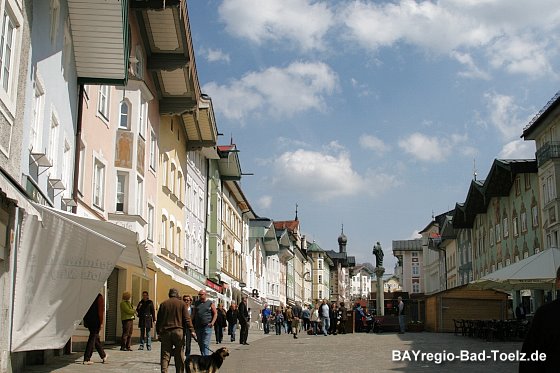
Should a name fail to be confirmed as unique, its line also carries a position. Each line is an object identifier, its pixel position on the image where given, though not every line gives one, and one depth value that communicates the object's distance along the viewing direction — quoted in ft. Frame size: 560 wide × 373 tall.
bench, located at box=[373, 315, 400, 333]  132.98
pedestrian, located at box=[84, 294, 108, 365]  53.36
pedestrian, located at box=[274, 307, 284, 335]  137.59
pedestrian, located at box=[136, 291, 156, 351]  68.95
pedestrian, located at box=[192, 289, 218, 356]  54.03
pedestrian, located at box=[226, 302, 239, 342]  100.02
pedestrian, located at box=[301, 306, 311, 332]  137.55
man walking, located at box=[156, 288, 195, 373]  44.04
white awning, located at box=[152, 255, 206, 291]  84.30
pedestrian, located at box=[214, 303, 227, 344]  91.15
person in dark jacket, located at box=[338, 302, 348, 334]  127.95
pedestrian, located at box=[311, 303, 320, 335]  122.72
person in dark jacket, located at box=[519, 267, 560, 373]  15.05
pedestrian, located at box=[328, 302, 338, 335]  123.34
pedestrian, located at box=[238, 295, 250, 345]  92.07
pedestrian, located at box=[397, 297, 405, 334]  122.21
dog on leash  41.81
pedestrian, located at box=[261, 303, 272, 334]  141.79
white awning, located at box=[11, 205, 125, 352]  40.75
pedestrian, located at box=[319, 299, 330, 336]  119.74
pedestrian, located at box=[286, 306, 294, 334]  136.33
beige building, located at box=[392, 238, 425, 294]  460.14
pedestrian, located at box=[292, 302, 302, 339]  108.37
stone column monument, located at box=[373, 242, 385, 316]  185.06
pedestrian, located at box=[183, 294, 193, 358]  54.21
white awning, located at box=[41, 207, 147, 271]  44.73
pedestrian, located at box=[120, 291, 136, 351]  65.31
